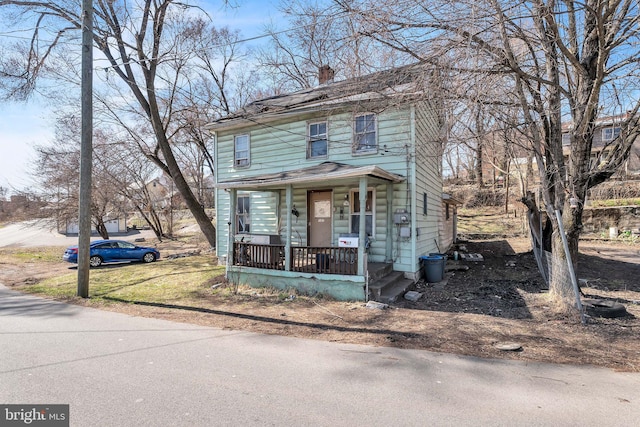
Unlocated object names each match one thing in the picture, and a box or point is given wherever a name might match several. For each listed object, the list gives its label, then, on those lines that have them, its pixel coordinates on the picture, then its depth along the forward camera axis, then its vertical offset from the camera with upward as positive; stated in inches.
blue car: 663.1 -61.6
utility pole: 345.4 +74.1
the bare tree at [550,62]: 231.5 +116.1
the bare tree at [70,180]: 857.5 +106.6
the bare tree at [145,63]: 510.6 +274.0
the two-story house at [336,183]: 321.4 +41.2
